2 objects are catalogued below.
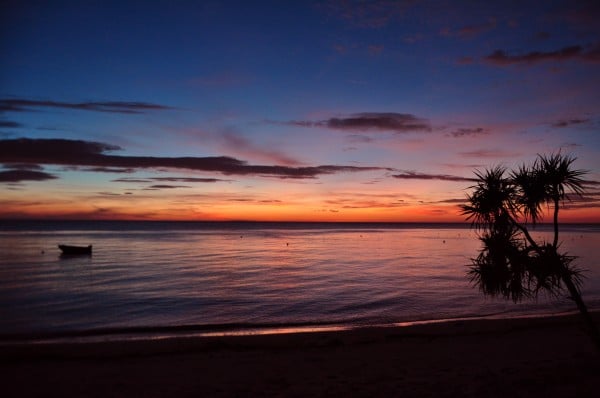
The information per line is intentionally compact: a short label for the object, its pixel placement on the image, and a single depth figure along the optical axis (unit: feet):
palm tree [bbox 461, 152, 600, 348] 28.60
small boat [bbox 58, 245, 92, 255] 176.86
